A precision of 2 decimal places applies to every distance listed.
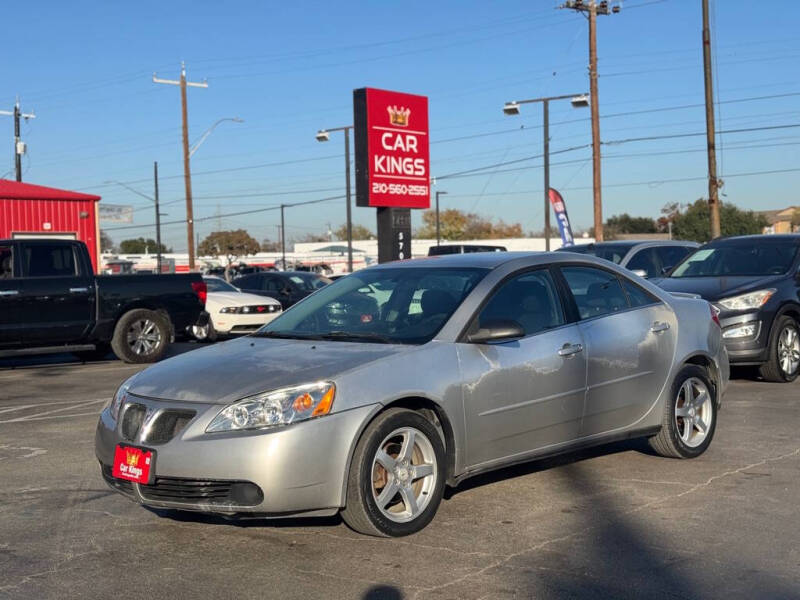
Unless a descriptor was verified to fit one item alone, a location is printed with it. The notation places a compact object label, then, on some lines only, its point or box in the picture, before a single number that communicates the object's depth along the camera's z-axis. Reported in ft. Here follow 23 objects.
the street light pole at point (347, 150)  140.56
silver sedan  16.69
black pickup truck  45.88
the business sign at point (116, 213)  149.89
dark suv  36.60
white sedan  61.05
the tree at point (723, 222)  272.72
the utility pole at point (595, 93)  103.14
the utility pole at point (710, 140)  96.84
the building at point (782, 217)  383.35
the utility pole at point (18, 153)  145.59
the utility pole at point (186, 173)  132.57
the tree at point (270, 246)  489.67
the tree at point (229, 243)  304.91
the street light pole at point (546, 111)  108.06
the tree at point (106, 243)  444.80
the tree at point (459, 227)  404.98
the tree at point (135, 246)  485.97
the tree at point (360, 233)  495.41
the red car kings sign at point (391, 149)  60.95
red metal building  91.86
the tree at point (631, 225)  383.65
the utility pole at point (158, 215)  198.70
